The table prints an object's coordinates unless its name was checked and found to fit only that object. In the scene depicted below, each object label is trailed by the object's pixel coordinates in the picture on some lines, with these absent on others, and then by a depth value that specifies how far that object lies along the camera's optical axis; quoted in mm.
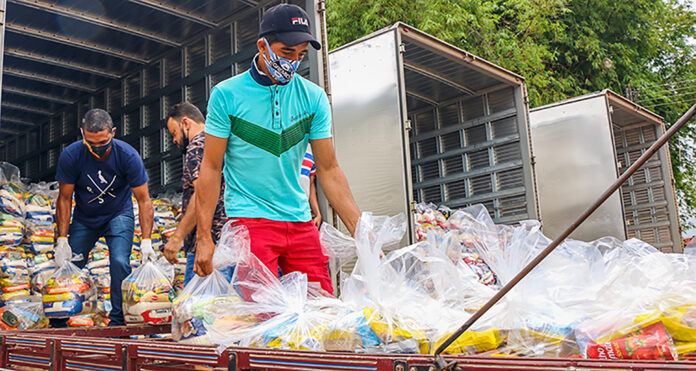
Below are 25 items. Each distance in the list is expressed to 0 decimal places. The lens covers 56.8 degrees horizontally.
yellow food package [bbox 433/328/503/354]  1577
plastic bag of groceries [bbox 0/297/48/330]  4223
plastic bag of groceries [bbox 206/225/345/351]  1826
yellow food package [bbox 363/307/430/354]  1662
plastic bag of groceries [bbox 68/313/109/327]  4316
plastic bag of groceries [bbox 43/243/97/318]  4168
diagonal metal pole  1021
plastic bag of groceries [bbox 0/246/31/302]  4773
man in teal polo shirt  2564
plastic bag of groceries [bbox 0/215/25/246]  4973
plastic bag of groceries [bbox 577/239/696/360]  1351
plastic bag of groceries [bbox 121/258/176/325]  3691
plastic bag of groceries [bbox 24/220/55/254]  5238
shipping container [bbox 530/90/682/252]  7961
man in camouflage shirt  2911
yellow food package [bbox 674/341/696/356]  1341
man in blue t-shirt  4324
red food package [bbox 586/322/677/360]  1323
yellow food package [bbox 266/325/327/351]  1775
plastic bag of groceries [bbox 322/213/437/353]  1678
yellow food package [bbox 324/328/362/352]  1713
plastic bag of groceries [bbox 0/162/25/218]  5123
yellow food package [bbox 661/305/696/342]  1375
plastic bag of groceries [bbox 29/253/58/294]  4711
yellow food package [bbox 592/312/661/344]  1396
